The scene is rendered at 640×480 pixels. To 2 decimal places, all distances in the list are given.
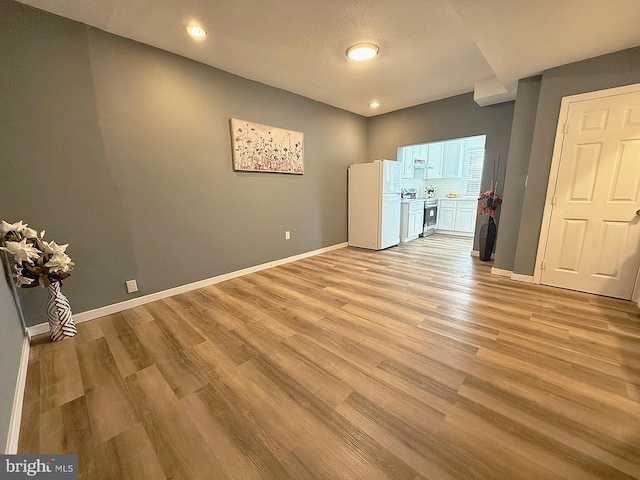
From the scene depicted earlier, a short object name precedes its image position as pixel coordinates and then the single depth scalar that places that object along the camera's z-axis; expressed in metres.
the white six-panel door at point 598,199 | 2.33
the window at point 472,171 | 5.74
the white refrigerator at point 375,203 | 4.43
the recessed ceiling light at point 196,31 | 2.11
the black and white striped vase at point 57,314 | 1.92
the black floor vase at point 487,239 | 3.81
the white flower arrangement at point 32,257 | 1.65
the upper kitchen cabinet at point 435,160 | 6.20
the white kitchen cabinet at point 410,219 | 5.12
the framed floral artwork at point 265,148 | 3.10
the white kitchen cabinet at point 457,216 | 5.74
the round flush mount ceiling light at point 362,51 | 2.40
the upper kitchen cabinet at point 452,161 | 5.97
